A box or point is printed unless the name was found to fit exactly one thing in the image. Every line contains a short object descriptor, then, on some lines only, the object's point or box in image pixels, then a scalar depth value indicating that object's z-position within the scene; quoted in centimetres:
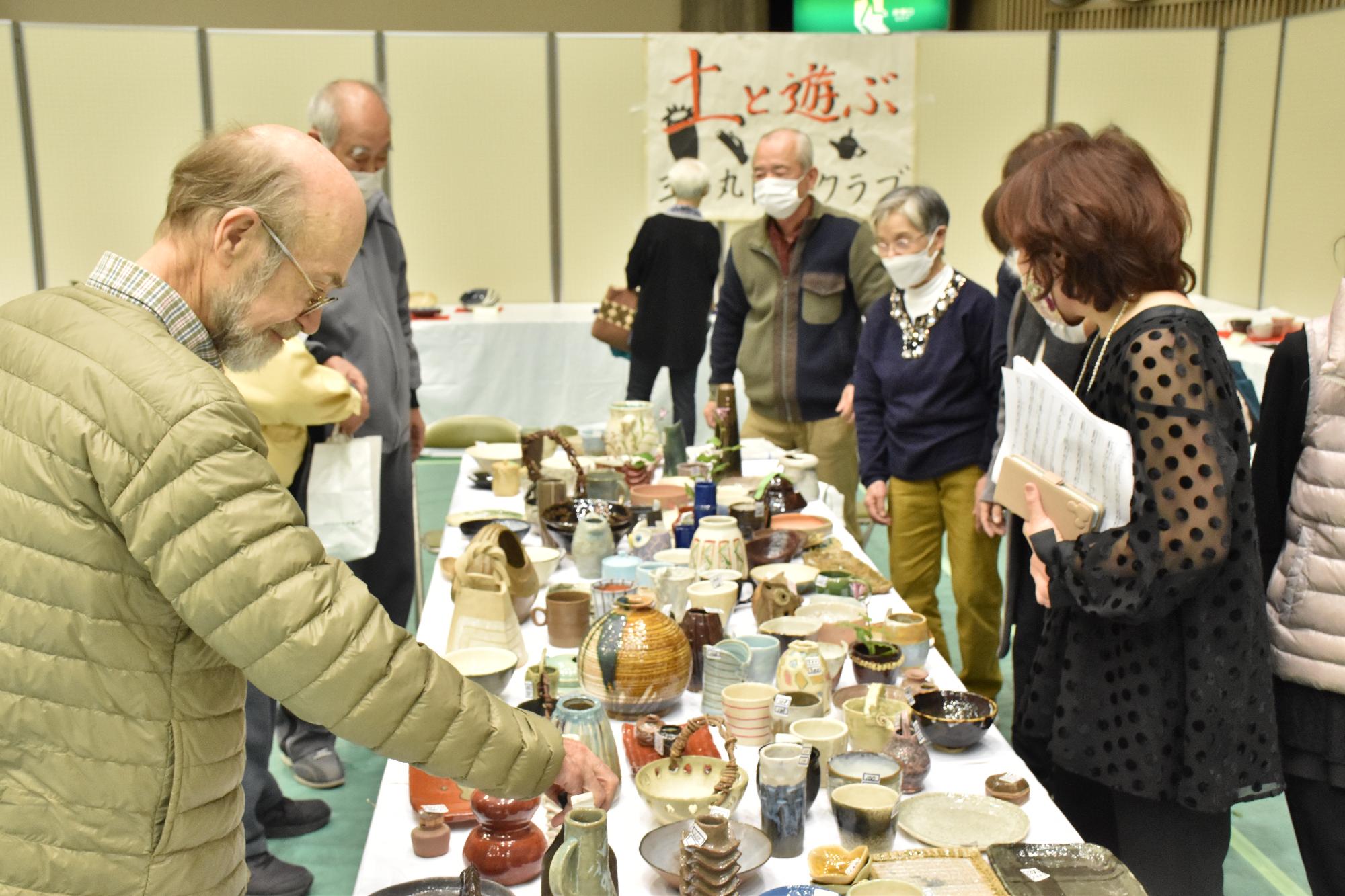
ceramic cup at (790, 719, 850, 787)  172
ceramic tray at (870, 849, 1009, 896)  141
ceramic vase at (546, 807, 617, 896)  129
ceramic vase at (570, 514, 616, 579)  260
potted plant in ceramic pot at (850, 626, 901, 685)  202
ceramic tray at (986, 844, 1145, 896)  140
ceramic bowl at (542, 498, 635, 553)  274
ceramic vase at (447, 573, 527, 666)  211
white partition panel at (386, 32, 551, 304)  674
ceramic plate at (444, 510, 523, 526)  305
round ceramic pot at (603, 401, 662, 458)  355
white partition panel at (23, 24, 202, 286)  642
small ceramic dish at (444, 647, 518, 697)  197
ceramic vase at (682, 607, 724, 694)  203
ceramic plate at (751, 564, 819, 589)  252
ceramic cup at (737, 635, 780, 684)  200
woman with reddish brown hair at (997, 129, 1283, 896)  164
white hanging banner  675
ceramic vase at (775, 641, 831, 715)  191
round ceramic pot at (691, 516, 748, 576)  246
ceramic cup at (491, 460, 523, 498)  339
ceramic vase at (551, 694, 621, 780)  164
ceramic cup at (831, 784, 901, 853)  151
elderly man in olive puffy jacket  106
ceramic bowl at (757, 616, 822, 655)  215
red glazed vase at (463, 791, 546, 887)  145
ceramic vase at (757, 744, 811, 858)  149
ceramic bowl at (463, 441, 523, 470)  363
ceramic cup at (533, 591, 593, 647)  220
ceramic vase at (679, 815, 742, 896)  134
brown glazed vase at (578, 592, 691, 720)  186
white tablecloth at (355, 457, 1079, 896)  146
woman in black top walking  530
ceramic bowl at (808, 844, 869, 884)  142
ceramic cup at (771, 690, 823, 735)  182
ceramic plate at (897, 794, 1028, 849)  155
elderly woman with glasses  329
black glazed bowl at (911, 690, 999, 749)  179
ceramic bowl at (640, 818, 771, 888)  141
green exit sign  993
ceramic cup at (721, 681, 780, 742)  180
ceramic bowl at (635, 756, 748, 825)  154
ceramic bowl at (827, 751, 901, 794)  160
